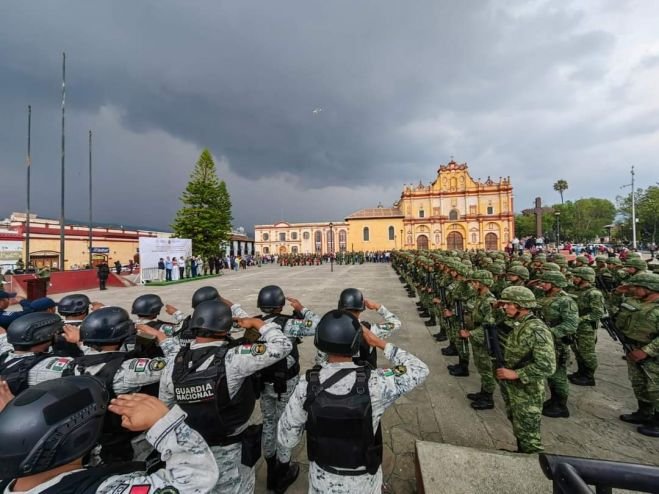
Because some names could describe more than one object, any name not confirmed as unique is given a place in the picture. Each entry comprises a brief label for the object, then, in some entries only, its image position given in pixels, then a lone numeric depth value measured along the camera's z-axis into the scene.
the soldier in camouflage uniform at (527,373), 2.71
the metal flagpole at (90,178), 21.44
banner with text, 18.03
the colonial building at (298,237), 68.12
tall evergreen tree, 29.38
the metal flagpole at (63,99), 15.86
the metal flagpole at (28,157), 17.25
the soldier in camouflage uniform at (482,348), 3.83
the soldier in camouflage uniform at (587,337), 4.39
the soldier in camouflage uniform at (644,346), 3.26
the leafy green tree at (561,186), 63.69
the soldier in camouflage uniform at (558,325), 3.61
